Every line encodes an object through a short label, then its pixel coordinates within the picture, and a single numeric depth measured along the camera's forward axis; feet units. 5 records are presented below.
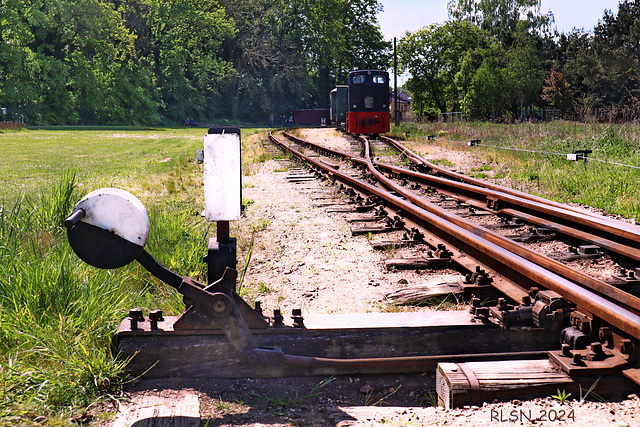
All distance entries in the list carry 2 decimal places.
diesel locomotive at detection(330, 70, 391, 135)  85.05
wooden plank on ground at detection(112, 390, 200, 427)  6.65
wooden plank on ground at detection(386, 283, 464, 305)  11.25
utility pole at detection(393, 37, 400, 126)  127.60
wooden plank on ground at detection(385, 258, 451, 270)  13.62
